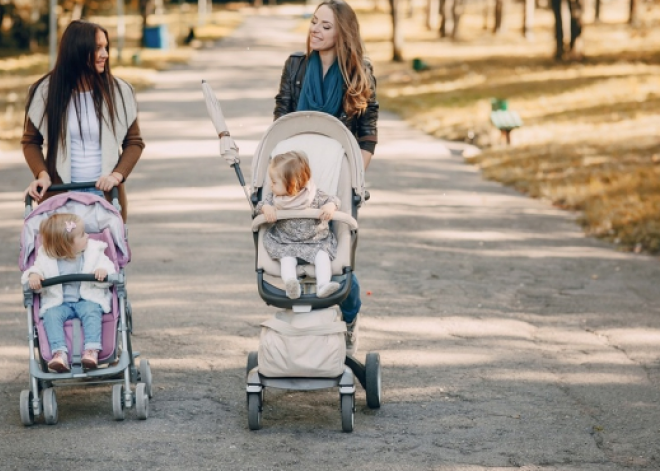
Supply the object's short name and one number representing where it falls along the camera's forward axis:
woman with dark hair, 6.05
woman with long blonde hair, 5.96
